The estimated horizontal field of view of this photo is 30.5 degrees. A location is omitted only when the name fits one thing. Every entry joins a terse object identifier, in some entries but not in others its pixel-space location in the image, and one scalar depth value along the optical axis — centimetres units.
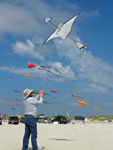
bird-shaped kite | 1448
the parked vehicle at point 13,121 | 3300
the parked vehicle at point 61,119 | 3850
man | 585
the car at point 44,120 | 4202
